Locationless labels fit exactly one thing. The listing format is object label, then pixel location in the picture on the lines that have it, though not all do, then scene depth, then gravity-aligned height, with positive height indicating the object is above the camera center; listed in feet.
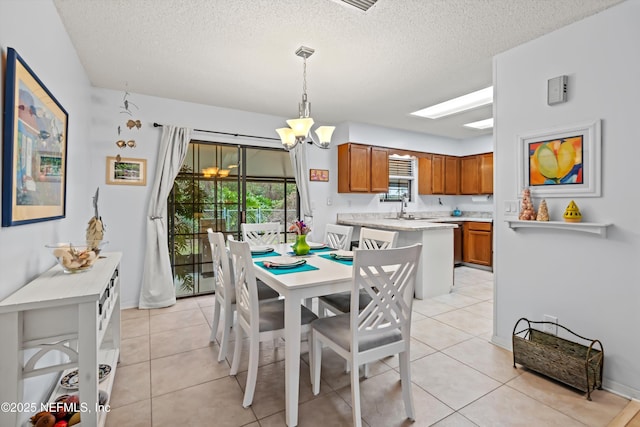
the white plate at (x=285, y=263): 6.95 -1.11
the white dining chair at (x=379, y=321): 5.28 -1.92
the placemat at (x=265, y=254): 8.68 -1.14
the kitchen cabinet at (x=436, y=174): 19.40 +2.70
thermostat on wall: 7.31 +3.04
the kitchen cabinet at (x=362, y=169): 15.89 +2.46
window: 18.88 +2.36
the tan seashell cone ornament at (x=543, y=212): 7.57 +0.13
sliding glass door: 13.14 +0.61
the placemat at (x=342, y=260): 7.63 -1.14
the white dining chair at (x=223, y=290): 7.68 -2.08
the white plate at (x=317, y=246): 9.63 -0.97
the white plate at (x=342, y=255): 7.94 -1.04
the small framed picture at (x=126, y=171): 11.50 +1.60
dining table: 5.50 -1.38
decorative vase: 8.50 -0.86
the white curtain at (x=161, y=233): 11.87 -0.76
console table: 4.13 -1.68
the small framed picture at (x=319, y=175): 15.89 +2.09
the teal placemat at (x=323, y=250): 9.27 -1.06
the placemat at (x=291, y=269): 6.63 -1.20
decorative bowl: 5.59 -0.83
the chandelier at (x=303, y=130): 8.25 +2.35
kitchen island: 12.78 -1.55
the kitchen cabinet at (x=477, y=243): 17.61 -1.55
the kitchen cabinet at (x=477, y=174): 18.85 +2.67
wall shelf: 6.64 -0.19
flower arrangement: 8.20 -0.35
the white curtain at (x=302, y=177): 15.12 +1.85
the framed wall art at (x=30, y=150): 4.55 +1.09
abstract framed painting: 6.89 +1.34
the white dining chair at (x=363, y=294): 7.61 -2.04
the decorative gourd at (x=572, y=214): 7.00 +0.08
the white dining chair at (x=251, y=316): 6.12 -2.22
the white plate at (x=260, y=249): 9.00 -1.04
